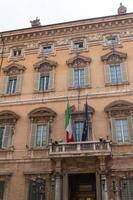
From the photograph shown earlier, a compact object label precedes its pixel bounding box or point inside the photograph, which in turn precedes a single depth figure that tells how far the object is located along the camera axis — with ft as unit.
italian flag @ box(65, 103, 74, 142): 57.88
